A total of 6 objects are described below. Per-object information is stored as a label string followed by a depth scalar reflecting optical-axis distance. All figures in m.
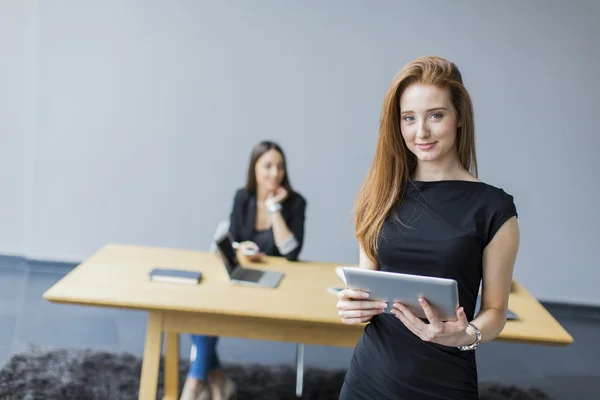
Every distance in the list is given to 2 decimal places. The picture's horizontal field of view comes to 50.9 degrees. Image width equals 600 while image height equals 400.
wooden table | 2.41
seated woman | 3.18
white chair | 3.14
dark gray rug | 2.95
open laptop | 2.71
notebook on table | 2.67
